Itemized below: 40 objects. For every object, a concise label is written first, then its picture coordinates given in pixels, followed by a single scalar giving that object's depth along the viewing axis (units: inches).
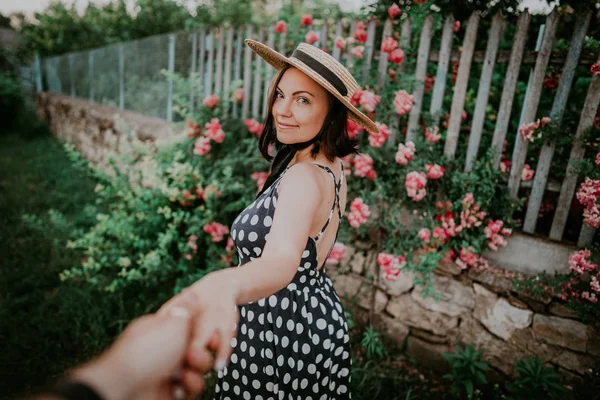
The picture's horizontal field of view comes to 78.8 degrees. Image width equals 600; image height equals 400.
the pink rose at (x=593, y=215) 71.3
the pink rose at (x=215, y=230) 120.3
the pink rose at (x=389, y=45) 101.5
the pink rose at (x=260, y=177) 115.3
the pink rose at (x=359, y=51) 109.2
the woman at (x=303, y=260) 52.3
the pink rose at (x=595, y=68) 74.5
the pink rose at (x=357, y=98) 106.4
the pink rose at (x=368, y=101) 100.5
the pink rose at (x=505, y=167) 94.3
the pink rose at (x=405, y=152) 95.3
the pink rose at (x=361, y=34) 110.0
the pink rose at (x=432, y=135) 97.0
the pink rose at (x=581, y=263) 75.9
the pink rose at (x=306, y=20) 121.7
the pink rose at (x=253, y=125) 128.1
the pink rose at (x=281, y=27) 126.5
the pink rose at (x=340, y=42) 113.9
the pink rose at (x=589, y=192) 71.7
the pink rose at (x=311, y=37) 118.5
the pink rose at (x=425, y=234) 94.7
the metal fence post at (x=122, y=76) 266.4
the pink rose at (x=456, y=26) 98.4
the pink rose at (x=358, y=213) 93.3
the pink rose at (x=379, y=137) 97.9
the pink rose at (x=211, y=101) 137.4
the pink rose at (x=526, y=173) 91.7
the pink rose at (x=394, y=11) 105.8
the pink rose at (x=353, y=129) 104.3
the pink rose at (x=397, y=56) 100.5
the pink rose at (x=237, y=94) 140.6
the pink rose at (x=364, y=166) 101.0
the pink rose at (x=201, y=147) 122.6
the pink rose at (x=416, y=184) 91.8
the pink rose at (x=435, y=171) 93.0
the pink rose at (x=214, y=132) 124.5
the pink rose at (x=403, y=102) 98.4
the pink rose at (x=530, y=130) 87.7
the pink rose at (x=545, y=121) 85.8
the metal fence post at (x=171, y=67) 195.0
